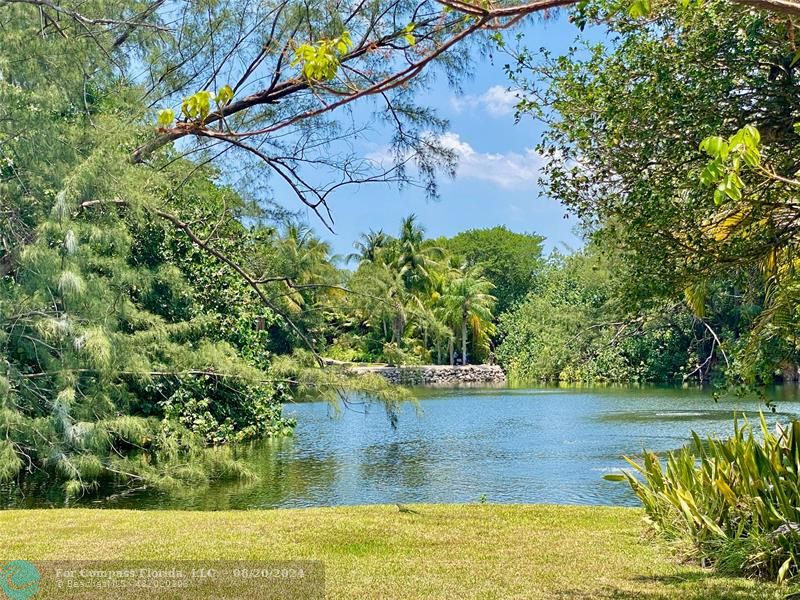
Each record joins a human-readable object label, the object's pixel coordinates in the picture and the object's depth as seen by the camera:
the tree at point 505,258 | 56.56
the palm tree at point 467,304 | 44.38
